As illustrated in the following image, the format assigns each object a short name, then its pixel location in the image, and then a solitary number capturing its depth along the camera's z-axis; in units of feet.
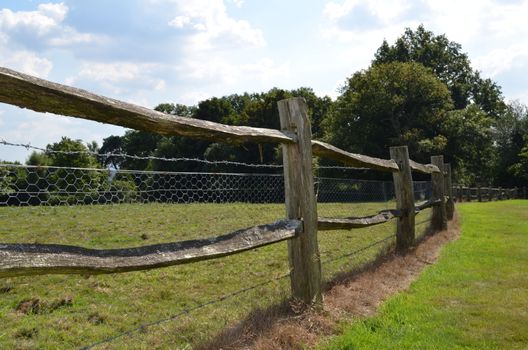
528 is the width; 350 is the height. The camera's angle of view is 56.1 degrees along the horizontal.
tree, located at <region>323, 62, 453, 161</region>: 113.09
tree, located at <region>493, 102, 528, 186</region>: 137.28
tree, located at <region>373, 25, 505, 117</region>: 151.74
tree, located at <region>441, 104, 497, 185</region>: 112.78
